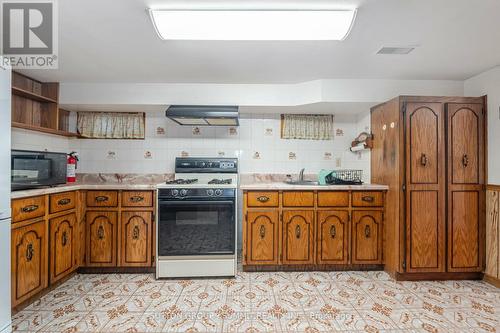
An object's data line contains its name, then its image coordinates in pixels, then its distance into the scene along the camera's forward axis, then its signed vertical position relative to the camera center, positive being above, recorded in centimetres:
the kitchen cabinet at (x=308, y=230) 265 -68
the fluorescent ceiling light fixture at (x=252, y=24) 152 +88
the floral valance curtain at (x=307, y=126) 329 +51
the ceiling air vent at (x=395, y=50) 201 +93
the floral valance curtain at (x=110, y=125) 317 +50
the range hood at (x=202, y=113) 261 +53
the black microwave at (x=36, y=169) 199 -4
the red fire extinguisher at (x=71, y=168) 297 -4
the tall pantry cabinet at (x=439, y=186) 246 -20
